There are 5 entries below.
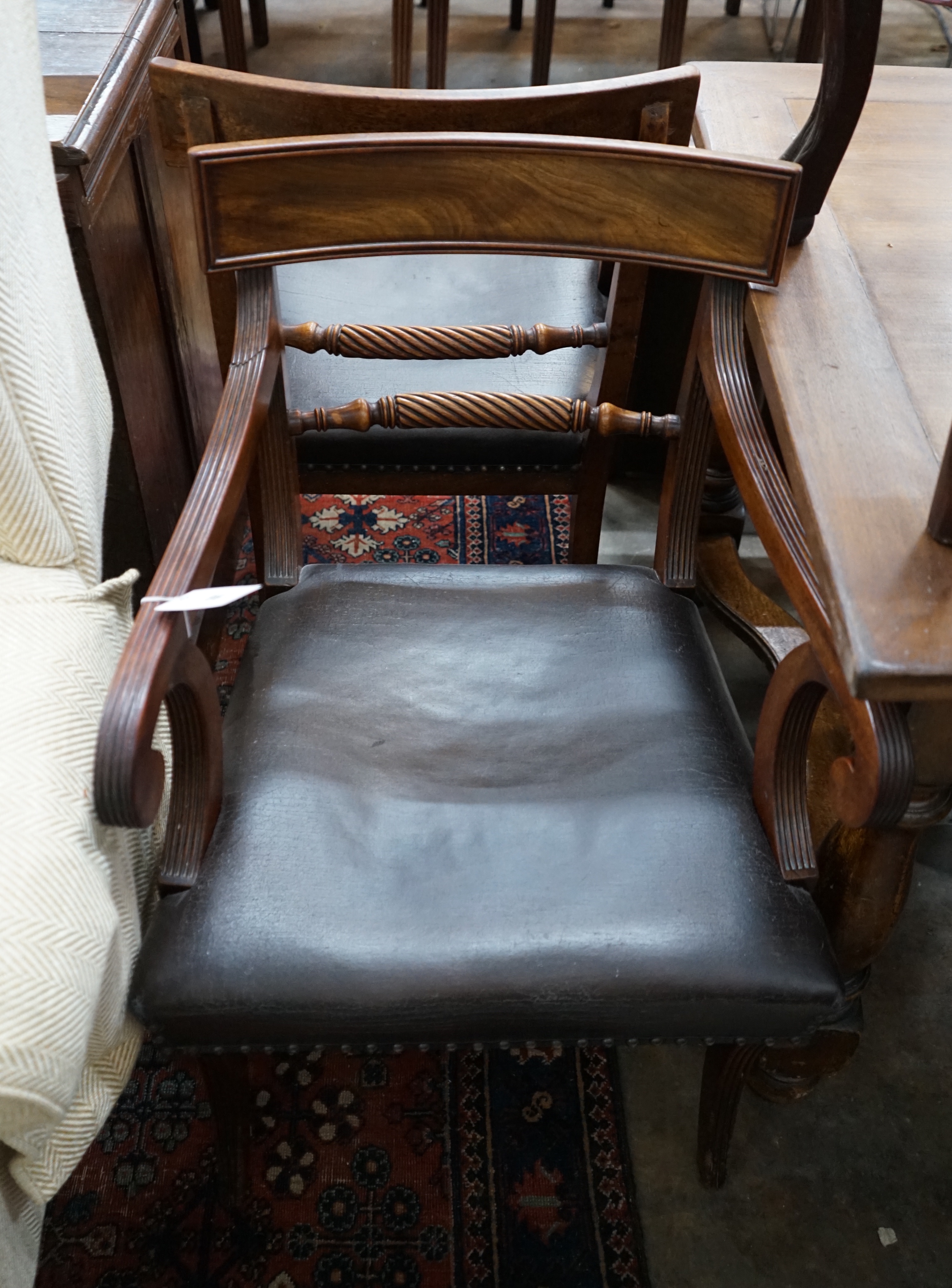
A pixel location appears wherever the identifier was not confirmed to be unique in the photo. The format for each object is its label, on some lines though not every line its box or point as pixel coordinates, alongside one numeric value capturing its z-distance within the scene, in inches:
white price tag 30.2
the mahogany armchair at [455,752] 32.5
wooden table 27.9
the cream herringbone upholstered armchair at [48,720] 27.3
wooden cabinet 44.1
